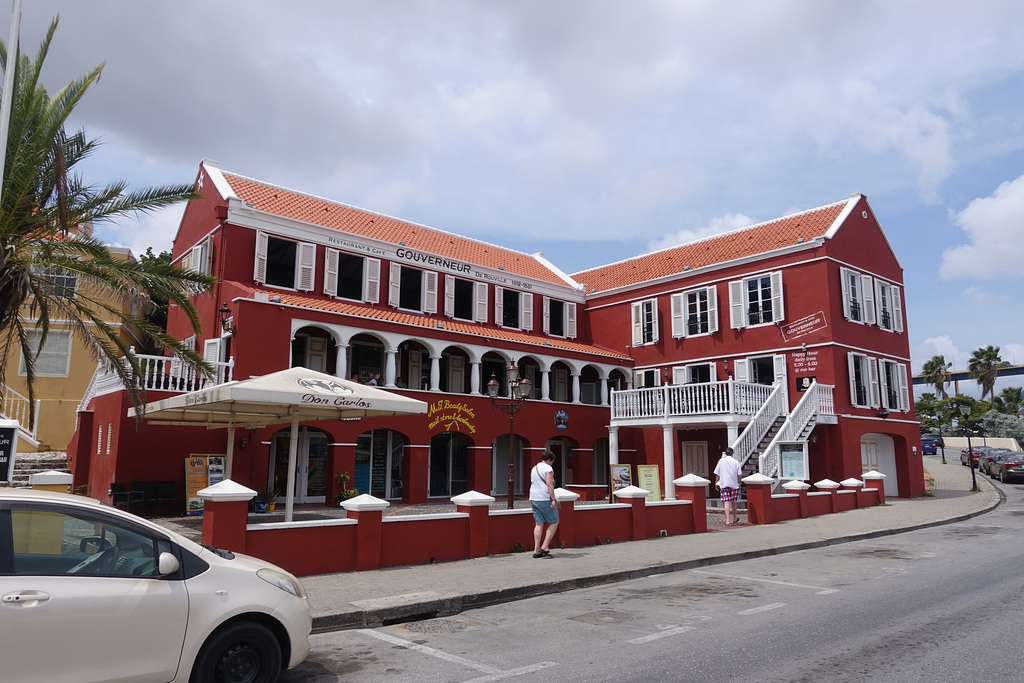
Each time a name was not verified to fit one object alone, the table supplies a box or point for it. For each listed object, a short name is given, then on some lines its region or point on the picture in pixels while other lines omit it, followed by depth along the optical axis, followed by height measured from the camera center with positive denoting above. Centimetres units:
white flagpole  973 +512
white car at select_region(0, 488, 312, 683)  425 -92
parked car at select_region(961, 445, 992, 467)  3976 +43
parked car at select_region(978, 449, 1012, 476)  3497 -1
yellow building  2450 +259
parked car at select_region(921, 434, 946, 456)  4869 +117
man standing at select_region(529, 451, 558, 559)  1161 -74
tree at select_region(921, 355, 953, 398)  6738 +825
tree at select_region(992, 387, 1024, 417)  6116 +508
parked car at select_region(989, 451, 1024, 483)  3142 -21
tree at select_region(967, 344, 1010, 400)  6309 +826
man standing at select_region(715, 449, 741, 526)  1627 -45
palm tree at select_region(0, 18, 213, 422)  1053 +338
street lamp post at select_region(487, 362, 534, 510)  1625 +158
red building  1952 +359
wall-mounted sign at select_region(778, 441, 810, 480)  1900 +2
